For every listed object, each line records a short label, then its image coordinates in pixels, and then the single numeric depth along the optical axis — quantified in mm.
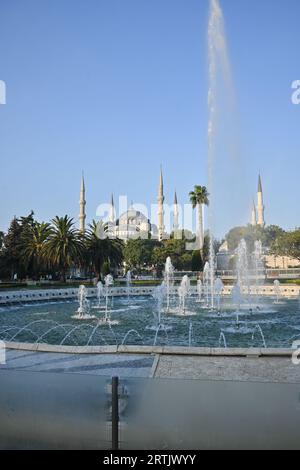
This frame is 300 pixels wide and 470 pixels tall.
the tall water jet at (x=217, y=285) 26547
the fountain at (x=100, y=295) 26898
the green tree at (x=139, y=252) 70312
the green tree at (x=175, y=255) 62906
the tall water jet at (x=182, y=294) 20561
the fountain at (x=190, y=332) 11830
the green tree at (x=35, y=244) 43562
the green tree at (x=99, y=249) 43844
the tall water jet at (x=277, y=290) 29217
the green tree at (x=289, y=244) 56938
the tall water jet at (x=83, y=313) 18031
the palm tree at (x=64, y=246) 39375
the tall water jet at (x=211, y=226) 32419
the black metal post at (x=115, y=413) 3734
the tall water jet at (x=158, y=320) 14698
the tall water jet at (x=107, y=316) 17128
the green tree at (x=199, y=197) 52375
